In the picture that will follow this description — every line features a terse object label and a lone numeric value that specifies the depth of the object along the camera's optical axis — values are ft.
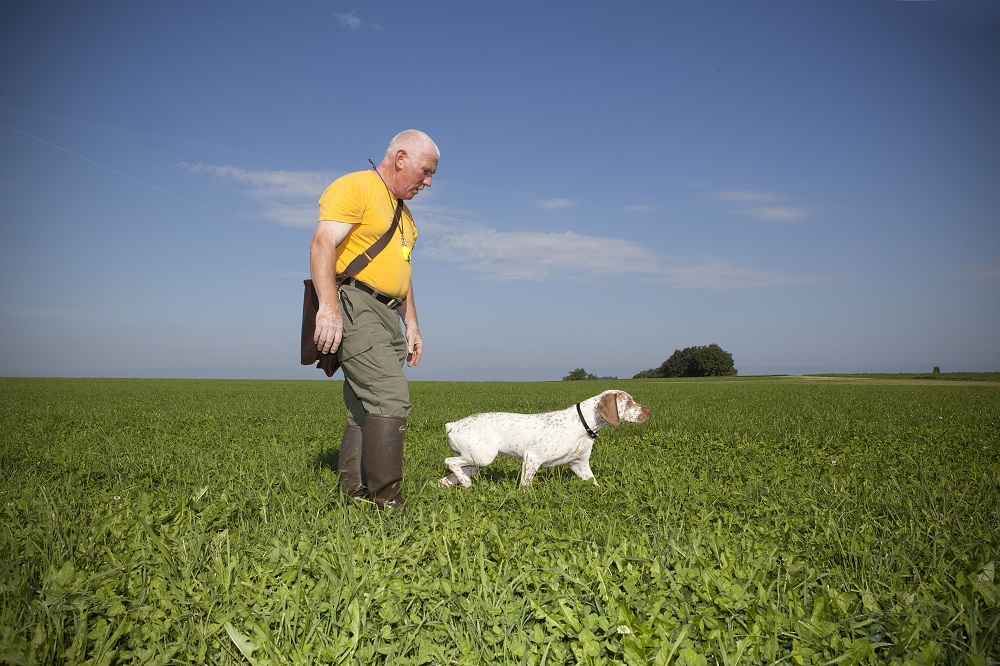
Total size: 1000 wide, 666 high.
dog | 20.42
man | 16.19
